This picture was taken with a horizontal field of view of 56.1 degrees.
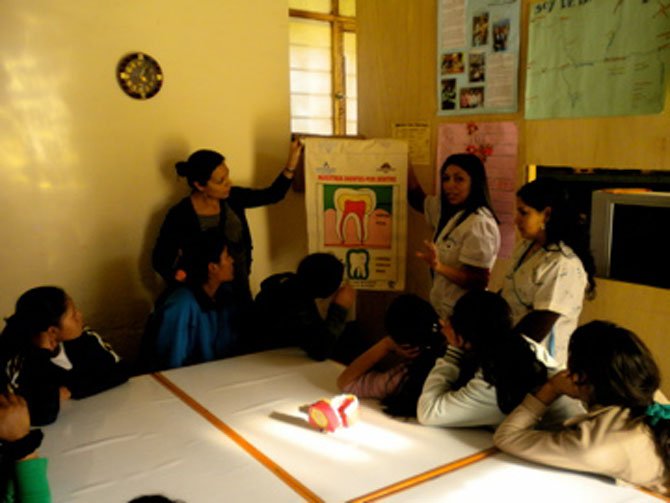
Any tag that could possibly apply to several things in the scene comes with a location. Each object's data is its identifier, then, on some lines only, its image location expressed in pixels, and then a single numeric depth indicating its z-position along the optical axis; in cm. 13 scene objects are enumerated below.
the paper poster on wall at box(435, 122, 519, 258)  276
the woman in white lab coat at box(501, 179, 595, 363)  204
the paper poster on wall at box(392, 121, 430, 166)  322
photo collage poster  270
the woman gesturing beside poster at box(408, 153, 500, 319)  250
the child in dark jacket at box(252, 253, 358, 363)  236
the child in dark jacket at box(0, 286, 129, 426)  184
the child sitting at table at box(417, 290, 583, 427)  164
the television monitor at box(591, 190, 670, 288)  218
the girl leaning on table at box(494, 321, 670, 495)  135
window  517
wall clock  312
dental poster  318
